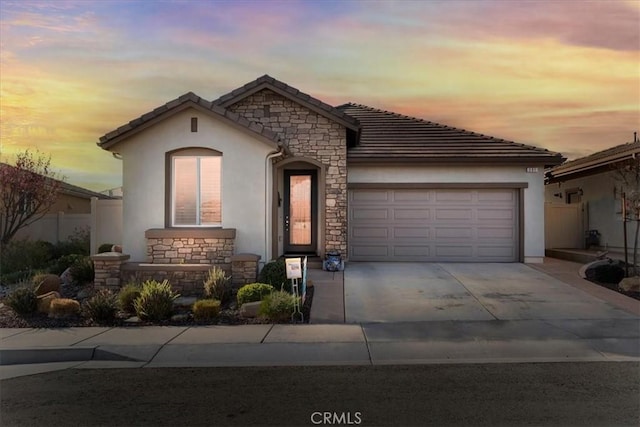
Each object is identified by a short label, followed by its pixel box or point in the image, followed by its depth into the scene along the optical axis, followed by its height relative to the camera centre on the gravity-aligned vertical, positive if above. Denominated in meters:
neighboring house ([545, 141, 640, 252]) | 16.81 +0.51
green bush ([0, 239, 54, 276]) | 15.75 -1.16
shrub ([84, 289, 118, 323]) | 9.62 -1.70
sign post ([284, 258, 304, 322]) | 9.84 -1.01
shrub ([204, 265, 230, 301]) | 10.99 -1.46
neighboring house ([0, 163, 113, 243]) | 20.52 -0.24
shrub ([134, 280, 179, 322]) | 9.67 -1.62
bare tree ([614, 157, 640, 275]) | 13.58 +0.90
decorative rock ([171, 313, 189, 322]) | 9.77 -1.90
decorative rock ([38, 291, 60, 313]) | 10.41 -1.70
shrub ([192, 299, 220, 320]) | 9.74 -1.74
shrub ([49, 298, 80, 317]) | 10.15 -1.77
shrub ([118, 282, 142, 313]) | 10.27 -1.60
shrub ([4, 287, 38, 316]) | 10.15 -1.63
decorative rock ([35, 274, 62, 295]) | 11.51 -1.49
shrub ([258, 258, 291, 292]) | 11.31 -1.28
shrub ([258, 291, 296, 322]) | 9.52 -1.68
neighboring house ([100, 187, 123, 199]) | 32.41 +1.84
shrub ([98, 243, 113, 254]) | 16.17 -0.89
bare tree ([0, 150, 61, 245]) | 17.62 +0.99
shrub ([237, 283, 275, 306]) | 10.37 -1.51
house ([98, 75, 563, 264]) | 12.82 +0.98
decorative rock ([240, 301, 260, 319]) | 9.82 -1.76
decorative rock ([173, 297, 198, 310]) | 10.73 -1.79
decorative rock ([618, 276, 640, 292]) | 11.89 -1.58
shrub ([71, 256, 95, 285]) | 13.28 -1.39
